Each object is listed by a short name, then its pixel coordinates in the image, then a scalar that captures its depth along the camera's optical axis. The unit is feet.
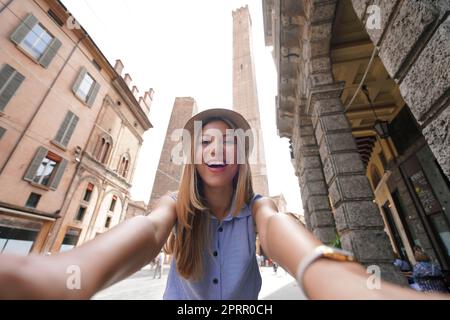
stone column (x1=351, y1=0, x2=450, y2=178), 4.76
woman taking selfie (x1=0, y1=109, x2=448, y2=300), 1.91
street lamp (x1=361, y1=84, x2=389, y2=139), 16.23
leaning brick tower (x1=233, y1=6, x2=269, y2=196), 90.63
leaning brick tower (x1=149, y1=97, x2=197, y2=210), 97.55
